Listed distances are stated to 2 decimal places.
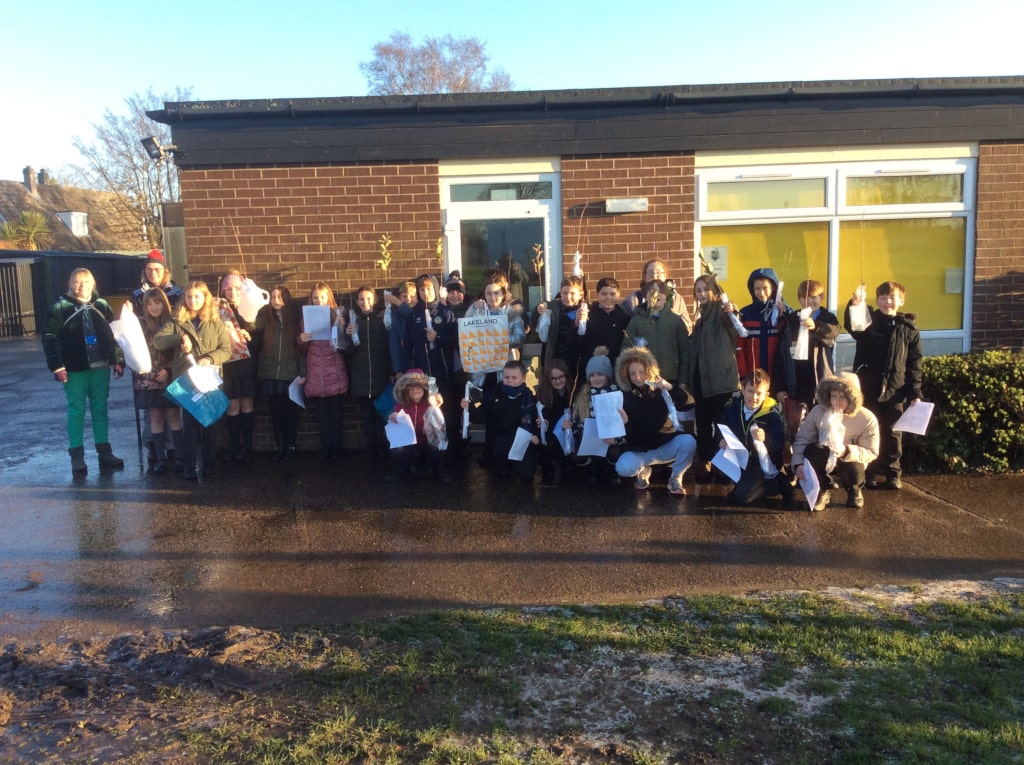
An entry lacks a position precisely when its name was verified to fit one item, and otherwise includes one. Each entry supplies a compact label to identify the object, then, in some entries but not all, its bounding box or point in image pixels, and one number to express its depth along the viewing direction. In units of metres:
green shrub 6.86
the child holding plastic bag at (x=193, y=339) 7.39
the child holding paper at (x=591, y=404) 7.00
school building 8.39
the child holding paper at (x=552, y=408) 7.24
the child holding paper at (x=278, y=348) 8.00
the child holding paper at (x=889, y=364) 6.71
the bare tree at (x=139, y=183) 37.22
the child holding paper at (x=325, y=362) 7.90
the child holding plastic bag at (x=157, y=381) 7.57
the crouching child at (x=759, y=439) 6.43
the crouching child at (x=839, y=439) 6.24
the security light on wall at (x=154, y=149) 8.83
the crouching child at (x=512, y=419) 7.21
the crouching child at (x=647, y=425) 6.82
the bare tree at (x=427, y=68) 43.94
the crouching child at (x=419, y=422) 7.23
